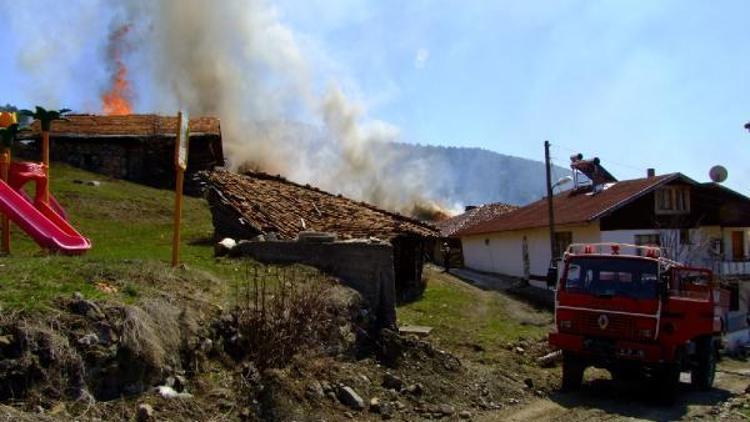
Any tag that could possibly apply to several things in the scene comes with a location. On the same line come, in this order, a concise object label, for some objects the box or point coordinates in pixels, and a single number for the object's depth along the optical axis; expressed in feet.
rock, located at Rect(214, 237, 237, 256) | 53.78
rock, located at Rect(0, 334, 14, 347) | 23.40
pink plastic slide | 38.83
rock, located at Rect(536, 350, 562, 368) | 54.56
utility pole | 98.93
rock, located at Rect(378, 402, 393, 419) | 33.17
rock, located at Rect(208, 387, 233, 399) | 28.76
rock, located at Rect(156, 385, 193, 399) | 26.77
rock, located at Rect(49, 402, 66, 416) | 22.90
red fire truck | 43.80
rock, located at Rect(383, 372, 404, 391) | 36.83
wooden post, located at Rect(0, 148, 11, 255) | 42.65
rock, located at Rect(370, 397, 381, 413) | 33.24
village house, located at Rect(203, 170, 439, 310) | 75.46
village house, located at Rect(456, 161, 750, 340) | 112.78
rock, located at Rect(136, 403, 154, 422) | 24.99
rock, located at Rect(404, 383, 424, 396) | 36.81
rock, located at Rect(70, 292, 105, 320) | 26.40
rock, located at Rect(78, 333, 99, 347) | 25.22
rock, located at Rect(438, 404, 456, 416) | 35.58
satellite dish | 125.08
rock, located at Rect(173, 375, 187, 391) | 27.99
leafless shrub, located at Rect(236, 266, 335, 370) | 32.89
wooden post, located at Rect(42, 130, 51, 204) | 44.36
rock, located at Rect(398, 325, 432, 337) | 52.08
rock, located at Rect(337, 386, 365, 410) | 32.99
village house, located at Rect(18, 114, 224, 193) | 134.31
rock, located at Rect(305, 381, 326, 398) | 31.94
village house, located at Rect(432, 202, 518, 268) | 162.50
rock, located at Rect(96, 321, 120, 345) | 26.02
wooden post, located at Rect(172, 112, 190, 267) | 39.37
